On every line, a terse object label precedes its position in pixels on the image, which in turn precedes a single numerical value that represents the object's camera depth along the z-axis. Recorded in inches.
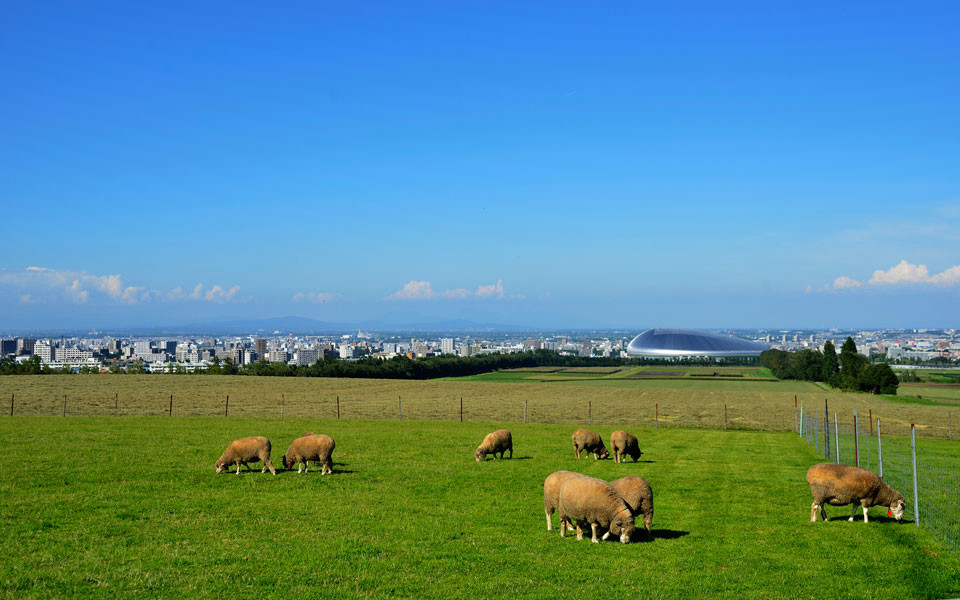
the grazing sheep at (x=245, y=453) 861.2
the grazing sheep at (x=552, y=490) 576.7
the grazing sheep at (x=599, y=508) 535.2
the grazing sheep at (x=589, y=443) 1043.3
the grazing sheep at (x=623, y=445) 1008.9
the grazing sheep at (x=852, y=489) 623.2
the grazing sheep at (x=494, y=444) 1015.0
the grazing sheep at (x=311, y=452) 855.7
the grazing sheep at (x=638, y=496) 566.6
